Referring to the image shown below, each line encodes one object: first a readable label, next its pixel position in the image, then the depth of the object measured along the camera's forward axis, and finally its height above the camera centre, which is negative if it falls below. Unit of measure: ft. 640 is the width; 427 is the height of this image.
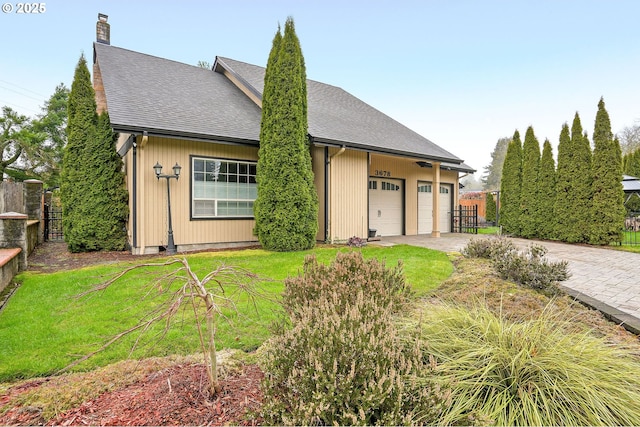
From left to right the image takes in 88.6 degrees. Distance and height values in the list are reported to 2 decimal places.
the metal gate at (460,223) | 45.84 -1.36
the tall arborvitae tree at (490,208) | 67.15 +1.19
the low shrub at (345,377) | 4.56 -2.48
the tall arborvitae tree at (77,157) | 26.25 +4.59
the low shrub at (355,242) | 28.50 -2.54
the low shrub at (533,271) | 14.34 -2.62
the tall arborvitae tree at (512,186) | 40.83 +3.49
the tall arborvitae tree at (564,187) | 34.76 +2.86
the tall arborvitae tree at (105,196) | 26.48 +1.45
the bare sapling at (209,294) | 5.82 -1.52
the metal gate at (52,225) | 34.47 -1.31
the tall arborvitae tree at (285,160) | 26.30 +4.33
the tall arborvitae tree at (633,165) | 59.41 +9.02
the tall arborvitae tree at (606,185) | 31.96 +2.83
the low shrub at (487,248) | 18.43 -2.07
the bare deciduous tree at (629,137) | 95.50 +23.08
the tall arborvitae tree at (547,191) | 36.70 +2.56
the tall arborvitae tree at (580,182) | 33.50 +3.25
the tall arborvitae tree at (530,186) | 38.14 +3.31
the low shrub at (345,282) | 8.98 -2.00
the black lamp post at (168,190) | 25.04 +1.84
